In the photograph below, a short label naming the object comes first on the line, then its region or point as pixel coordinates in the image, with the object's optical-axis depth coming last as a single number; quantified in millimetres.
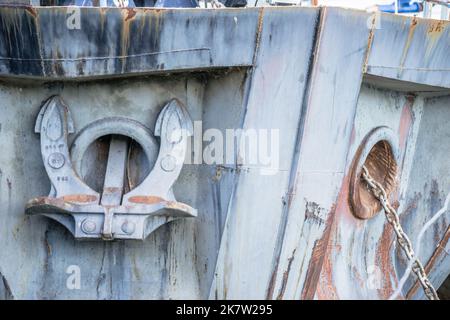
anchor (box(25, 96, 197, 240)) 10151
